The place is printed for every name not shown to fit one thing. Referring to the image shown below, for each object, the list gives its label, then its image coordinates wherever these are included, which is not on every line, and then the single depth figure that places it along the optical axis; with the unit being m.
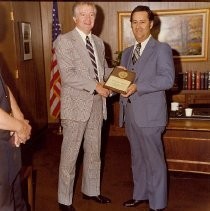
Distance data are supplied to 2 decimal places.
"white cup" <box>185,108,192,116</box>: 3.35
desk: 3.27
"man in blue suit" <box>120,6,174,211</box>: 2.56
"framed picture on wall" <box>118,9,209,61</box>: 5.58
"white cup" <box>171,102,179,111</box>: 3.61
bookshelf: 5.26
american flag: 5.47
